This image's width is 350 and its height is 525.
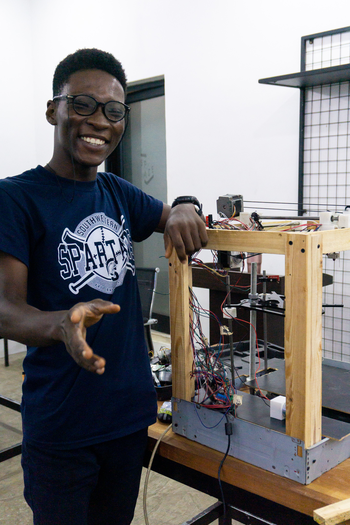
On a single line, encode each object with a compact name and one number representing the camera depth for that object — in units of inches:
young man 40.0
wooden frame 36.4
